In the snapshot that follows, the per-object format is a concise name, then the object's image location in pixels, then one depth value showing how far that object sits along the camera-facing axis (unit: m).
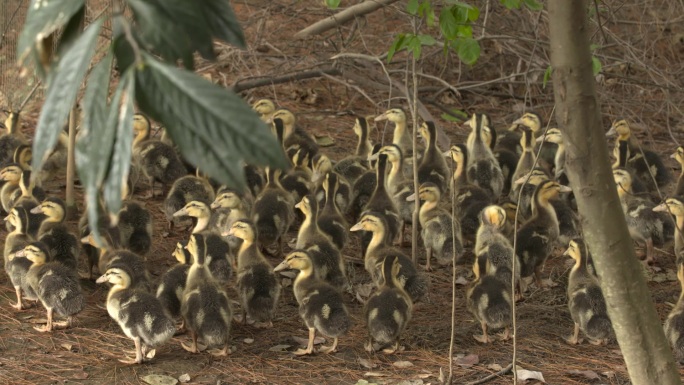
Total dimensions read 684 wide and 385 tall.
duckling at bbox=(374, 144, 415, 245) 15.31
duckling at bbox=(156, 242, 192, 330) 11.84
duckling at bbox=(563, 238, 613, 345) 11.64
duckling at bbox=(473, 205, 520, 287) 12.42
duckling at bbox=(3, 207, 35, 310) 12.12
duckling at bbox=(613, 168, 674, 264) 14.73
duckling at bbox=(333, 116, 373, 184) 16.78
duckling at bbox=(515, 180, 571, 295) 13.42
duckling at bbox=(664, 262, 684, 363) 11.16
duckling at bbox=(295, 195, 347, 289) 12.79
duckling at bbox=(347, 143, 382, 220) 15.64
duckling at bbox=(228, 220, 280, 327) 11.93
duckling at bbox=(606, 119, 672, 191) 17.22
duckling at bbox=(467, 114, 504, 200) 16.41
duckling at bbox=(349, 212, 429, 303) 12.42
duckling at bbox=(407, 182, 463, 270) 14.05
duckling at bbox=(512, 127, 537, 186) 16.77
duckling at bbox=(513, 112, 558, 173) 18.36
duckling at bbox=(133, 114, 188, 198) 16.06
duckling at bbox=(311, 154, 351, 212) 15.51
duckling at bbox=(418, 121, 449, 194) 16.16
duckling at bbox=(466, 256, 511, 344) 11.63
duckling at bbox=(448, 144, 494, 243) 14.73
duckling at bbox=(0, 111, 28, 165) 16.61
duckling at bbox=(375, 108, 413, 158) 17.55
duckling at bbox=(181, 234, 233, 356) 11.03
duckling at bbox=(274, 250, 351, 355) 11.23
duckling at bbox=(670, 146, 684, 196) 16.16
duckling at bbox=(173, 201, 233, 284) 12.76
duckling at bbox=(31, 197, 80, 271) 12.85
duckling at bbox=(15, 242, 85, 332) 11.52
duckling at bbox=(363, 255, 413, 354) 11.12
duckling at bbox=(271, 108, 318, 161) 17.41
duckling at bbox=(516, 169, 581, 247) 14.94
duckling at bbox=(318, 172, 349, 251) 13.98
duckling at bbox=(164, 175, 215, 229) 14.94
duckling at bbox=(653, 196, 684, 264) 14.37
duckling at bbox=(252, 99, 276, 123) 18.42
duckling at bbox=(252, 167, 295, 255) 14.16
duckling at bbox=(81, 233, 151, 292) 11.59
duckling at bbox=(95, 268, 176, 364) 10.79
